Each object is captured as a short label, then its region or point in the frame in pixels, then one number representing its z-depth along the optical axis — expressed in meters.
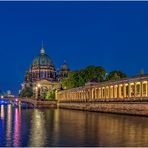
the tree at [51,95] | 167.57
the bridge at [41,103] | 133.75
